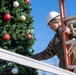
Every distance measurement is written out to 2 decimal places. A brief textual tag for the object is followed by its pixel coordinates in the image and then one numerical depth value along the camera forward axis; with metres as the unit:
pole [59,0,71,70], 2.41
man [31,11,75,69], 2.48
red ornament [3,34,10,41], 3.29
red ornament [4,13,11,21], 3.39
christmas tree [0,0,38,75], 3.32
